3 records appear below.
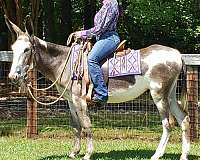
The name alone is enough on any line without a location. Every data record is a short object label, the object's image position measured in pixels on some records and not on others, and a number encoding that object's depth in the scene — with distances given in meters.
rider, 8.95
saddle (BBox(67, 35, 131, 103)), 9.07
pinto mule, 8.88
